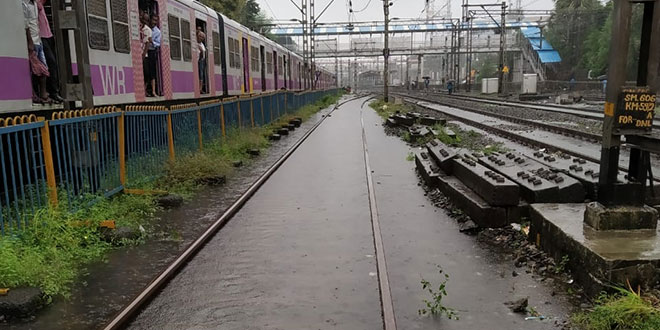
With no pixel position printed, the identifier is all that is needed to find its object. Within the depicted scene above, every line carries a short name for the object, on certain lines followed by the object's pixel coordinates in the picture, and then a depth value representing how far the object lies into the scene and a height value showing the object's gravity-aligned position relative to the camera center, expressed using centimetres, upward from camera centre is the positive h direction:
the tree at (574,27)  5900 +683
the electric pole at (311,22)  3647 +470
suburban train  644 +70
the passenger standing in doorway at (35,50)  675 +54
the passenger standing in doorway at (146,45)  1034 +88
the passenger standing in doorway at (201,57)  1396 +85
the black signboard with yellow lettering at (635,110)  449 -25
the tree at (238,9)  4198 +732
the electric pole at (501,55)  4188 +252
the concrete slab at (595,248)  374 -134
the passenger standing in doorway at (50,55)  723 +50
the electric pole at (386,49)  3228 +242
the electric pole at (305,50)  3399 +275
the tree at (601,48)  4075 +348
